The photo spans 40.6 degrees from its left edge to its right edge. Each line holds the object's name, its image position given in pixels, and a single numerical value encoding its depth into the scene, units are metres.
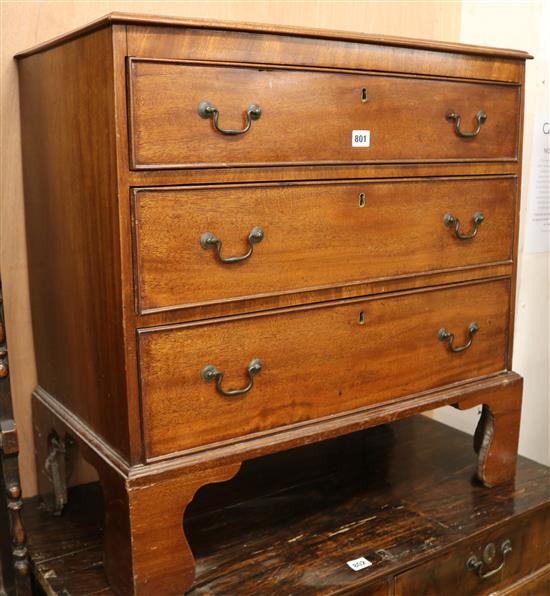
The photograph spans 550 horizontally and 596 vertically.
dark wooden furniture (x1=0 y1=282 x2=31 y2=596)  1.36
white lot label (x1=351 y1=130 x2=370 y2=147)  1.43
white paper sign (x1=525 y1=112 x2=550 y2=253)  2.37
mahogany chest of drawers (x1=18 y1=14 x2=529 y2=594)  1.22
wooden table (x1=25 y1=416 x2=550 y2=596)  1.45
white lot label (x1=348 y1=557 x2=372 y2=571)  1.47
